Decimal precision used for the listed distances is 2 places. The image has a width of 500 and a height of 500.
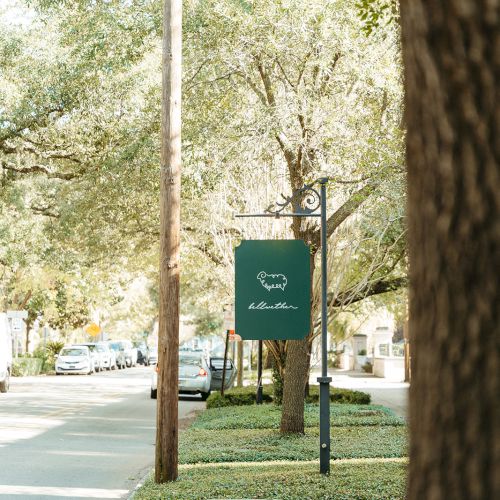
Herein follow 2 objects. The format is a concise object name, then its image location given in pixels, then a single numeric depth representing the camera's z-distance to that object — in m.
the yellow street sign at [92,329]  57.29
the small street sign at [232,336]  27.91
